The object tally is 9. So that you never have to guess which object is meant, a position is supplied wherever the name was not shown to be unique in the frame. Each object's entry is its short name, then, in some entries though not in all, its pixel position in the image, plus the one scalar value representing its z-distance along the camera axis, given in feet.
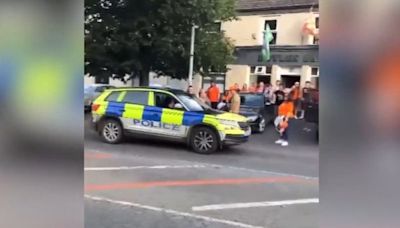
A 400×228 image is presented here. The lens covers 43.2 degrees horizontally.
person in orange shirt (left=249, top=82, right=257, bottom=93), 31.11
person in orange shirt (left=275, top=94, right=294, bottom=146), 25.46
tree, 28.09
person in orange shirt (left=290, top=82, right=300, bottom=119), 24.89
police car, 22.25
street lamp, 30.58
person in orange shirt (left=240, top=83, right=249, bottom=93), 30.86
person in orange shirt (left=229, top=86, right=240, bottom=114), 25.75
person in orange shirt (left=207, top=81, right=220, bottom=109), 26.55
